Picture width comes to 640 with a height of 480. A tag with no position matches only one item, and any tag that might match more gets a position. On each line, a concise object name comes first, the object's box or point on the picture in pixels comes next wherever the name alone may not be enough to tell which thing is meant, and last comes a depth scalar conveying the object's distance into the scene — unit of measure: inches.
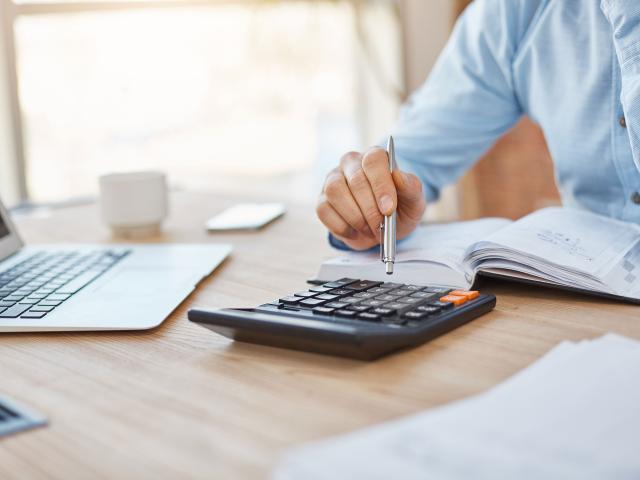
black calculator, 26.5
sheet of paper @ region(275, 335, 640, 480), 17.3
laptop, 33.1
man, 38.4
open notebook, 33.1
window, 104.8
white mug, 52.6
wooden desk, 21.4
